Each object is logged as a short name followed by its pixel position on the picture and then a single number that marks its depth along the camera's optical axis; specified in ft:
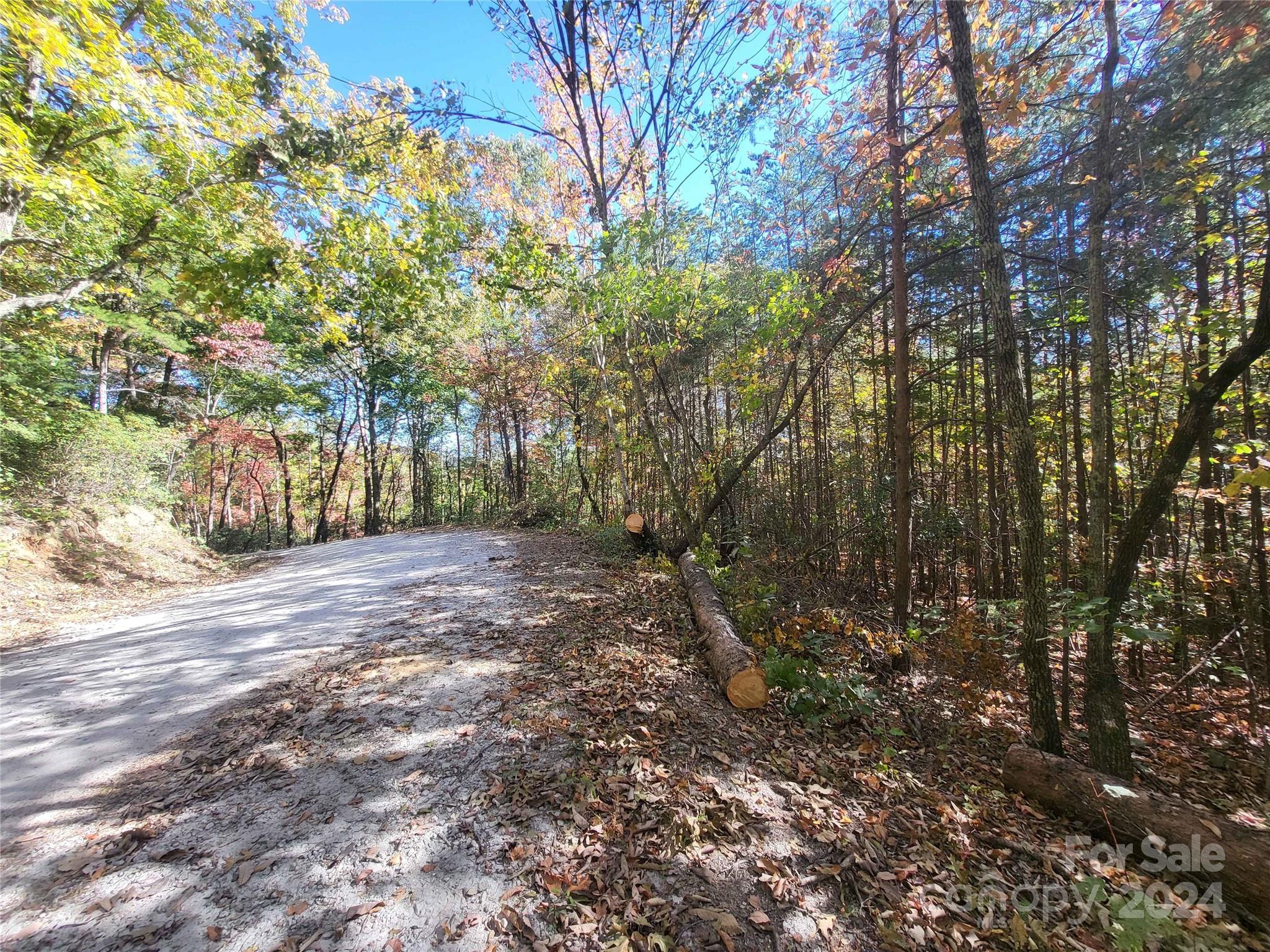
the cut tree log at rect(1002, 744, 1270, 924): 8.03
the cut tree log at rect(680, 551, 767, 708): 12.91
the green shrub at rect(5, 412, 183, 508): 24.52
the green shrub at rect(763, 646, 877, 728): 13.19
